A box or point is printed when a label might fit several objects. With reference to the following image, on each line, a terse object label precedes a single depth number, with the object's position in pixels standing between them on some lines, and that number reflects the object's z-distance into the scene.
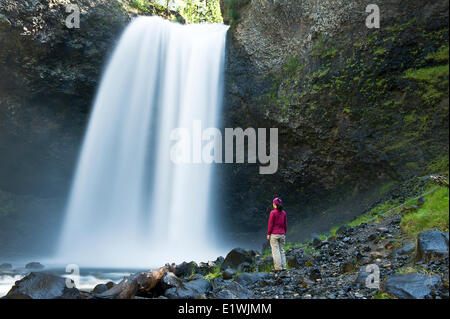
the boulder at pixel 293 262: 7.57
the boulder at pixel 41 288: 5.08
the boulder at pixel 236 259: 8.78
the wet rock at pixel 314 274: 5.99
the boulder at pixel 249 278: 6.52
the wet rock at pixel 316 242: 9.24
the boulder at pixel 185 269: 8.57
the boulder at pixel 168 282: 5.87
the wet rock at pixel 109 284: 6.86
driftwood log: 5.18
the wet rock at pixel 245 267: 8.25
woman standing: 7.44
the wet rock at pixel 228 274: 7.52
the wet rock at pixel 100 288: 6.59
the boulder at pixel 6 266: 11.47
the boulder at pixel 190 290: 5.58
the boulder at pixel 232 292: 5.22
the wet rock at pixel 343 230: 9.34
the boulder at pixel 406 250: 5.69
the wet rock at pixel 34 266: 11.75
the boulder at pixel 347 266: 6.11
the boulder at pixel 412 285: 4.11
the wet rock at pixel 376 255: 6.04
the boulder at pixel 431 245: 4.82
